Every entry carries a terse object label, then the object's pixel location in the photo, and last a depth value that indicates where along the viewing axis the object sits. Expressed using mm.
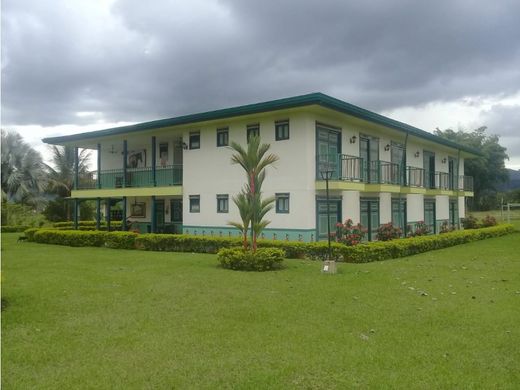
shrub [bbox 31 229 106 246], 20891
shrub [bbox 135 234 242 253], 16716
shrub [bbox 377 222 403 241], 17641
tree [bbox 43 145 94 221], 35875
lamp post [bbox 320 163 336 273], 11578
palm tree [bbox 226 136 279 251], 12680
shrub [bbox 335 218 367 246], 15289
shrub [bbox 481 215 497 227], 28219
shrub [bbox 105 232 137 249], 19438
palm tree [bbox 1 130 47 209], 38375
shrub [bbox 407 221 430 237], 21208
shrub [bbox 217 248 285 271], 12352
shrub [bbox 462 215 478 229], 27812
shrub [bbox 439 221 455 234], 24023
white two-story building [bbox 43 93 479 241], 17438
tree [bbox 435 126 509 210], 58750
